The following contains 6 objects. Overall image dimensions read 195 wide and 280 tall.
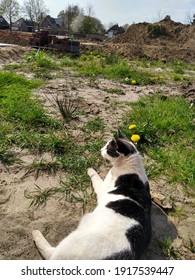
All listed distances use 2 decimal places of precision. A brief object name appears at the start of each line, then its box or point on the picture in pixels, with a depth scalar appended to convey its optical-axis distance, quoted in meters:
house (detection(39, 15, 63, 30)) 46.37
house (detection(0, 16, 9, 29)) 32.87
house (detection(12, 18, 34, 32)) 43.94
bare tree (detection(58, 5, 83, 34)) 36.43
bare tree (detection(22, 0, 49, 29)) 33.85
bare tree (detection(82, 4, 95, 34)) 35.85
